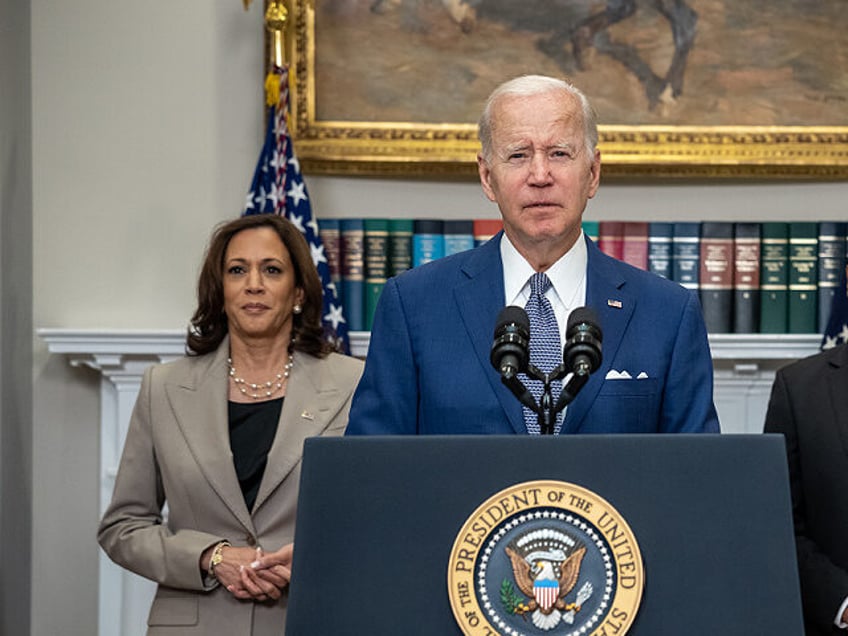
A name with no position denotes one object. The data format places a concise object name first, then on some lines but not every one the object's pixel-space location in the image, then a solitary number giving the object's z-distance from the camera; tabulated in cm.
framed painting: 518
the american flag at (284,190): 489
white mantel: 497
